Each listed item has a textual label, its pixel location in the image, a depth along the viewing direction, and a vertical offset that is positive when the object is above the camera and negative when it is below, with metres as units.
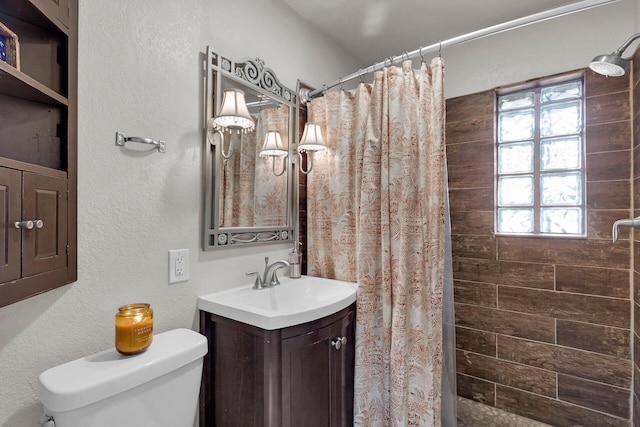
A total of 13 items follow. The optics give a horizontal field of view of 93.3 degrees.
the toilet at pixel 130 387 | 0.78 -0.49
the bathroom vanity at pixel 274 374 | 1.11 -0.64
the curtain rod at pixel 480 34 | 1.20 +0.82
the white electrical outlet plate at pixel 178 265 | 1.23 -0.21
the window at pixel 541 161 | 1.84 +0.34
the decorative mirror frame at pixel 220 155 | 1.37 +0.29
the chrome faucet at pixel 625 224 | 1.13 -0.04
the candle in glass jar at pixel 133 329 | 0.92 -0.36
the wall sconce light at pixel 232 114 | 1.31 +0.43
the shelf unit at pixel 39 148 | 0.68 +0.18
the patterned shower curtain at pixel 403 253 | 1.47 -0.20
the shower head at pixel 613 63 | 1.21 +0.61
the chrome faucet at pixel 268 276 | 1.54 -0.33
